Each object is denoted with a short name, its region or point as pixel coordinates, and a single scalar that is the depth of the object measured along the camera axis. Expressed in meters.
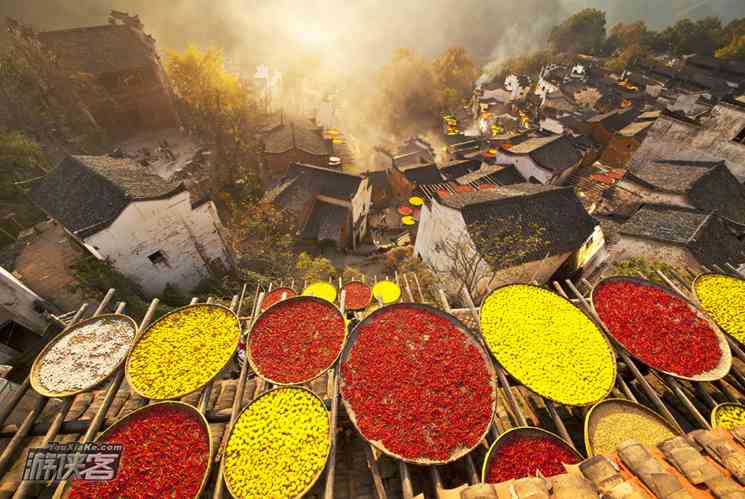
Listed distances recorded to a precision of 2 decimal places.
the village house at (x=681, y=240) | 16.39
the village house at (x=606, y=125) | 40.69
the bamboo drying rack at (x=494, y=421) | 5.75
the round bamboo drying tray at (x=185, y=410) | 5.31
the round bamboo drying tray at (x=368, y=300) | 16.02
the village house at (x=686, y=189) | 21.22
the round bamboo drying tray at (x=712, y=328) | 7.23
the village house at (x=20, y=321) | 13.79
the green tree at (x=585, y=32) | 93.53
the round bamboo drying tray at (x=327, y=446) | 5.29
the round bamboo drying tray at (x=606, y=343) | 6.72
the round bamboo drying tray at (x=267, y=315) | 6.76
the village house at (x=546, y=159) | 33.72
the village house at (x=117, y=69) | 33.06
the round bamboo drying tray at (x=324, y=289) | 16.27
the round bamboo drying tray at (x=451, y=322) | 5.60
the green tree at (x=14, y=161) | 23.70
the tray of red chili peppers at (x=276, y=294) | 15.03
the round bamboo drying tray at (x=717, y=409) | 6.64
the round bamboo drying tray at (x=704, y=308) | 8.32
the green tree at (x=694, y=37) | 74.25
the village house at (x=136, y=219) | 16.67
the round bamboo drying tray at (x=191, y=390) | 6.61
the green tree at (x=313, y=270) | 21.76
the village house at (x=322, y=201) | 31.25
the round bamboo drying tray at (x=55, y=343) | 6.65
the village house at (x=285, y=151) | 40.25
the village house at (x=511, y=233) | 18.61
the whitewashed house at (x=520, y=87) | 67.50
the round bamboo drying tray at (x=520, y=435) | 5.80
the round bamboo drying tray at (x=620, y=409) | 6.29
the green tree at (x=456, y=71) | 82.00
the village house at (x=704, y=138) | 23.75
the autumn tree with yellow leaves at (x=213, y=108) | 35.03
